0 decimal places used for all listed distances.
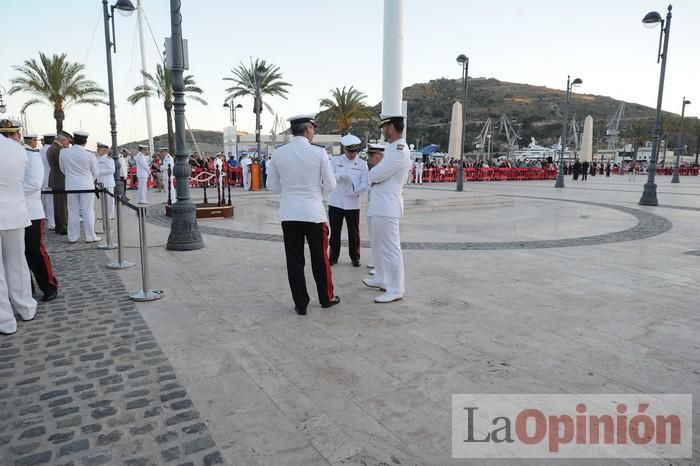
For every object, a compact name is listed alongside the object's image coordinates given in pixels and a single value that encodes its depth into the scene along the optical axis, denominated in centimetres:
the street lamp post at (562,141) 2595
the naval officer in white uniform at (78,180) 895
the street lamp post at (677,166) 3222
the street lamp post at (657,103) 1527
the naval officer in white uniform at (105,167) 1186
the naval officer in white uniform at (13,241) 432
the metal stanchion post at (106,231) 843
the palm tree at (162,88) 3409
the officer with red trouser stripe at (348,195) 668
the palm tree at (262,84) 3675
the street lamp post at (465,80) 2103
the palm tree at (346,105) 4212
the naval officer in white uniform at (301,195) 481
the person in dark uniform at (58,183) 980
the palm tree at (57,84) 2972
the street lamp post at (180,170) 795
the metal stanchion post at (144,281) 529
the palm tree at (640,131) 7450
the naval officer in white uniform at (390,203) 521
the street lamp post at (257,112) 2435
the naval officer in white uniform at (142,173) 1565
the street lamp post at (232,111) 4590
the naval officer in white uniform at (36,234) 505
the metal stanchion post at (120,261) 669
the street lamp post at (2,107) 2970
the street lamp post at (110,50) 1521
